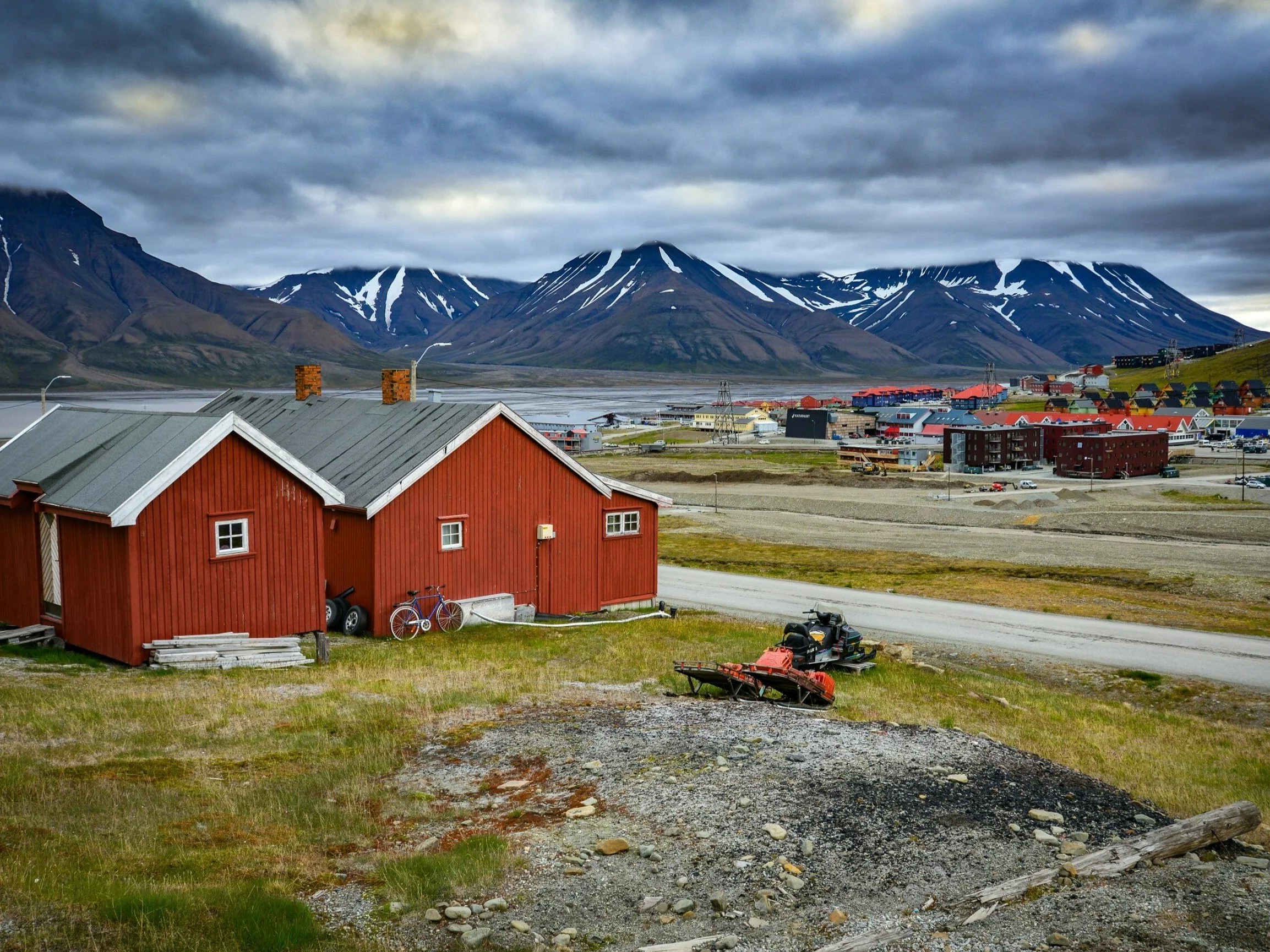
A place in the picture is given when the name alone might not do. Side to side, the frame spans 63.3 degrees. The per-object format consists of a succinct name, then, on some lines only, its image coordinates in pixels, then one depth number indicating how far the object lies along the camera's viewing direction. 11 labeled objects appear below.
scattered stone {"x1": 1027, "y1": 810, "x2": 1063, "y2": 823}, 12.09
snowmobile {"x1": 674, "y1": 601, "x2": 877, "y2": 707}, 19.59
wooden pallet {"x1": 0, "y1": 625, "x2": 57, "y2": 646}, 23.38
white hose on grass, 29.64
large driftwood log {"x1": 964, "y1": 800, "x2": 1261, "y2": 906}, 10.13
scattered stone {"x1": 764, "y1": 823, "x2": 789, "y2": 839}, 11.52
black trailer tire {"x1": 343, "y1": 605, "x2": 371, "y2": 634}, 27.38
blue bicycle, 27.33
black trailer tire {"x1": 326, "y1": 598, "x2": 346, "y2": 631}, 27.69
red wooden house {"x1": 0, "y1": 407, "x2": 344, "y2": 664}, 21.97
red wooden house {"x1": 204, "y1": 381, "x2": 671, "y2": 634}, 27.58
